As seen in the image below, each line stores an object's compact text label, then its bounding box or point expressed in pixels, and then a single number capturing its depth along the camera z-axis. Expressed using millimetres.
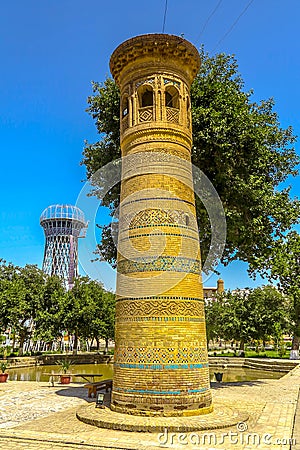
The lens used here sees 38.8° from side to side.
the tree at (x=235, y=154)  15641
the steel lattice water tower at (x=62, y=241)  56594
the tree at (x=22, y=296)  28984
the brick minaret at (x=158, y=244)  9531
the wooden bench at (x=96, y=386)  13303
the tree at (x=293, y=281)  29812
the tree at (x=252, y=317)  34094
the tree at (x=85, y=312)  32281
